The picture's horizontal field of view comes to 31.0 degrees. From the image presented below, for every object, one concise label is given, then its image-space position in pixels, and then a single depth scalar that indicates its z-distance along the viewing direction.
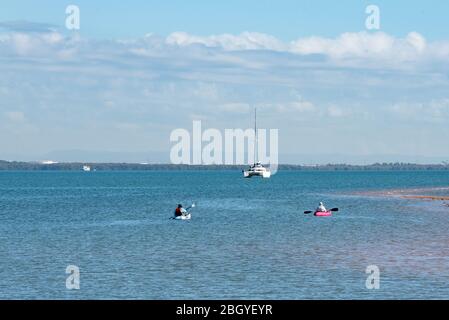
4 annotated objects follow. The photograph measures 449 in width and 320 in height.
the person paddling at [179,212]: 96.56
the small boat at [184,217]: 96.25
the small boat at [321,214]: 100.99
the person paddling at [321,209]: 102.12
